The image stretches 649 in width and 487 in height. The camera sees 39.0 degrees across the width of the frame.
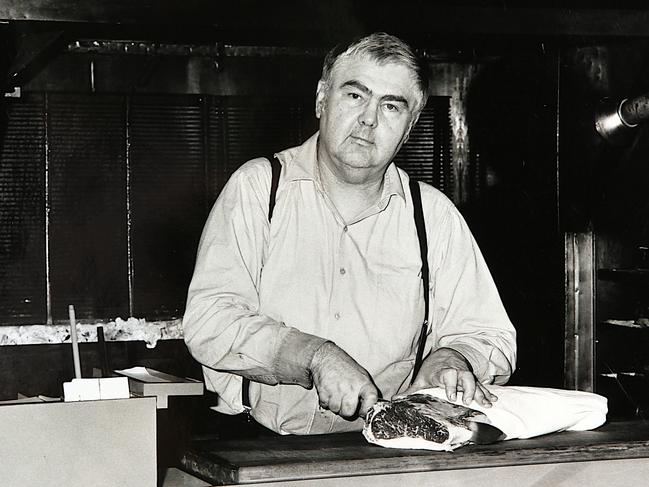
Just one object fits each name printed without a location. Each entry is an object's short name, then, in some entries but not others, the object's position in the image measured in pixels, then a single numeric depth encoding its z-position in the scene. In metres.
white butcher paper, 1.90
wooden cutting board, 1.59
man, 2.20
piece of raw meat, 1.76
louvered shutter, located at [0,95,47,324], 5.12
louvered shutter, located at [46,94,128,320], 5.16
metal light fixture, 4.20
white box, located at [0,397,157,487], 1.48
